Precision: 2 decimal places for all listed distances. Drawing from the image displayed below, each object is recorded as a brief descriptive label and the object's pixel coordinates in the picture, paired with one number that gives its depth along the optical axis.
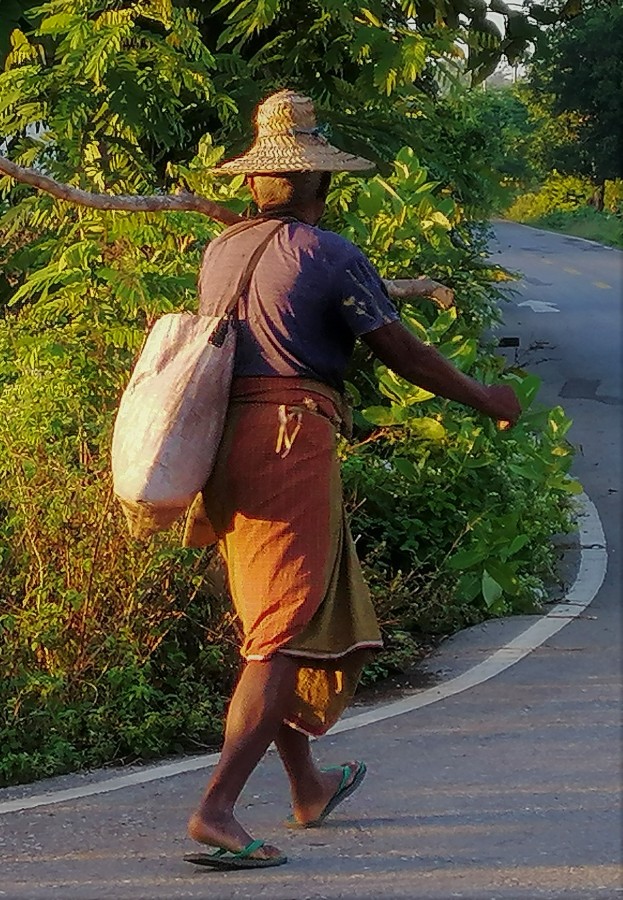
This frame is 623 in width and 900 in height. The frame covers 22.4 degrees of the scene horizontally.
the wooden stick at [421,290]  5.01
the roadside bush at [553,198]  60.38
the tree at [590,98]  39.56
